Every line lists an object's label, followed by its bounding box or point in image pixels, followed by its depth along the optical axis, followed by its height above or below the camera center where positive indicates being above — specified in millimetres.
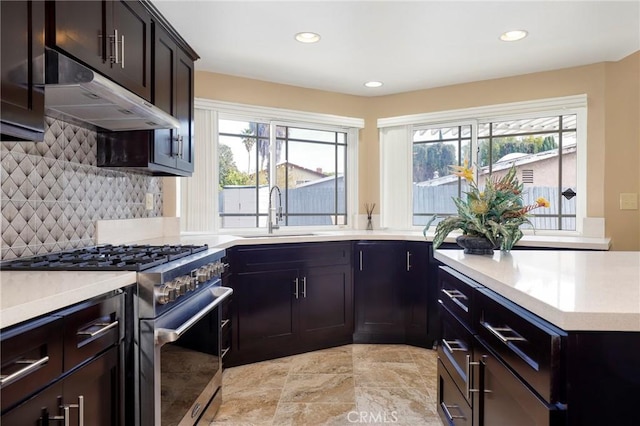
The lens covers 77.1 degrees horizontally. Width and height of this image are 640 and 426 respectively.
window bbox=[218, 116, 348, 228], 3570 +367
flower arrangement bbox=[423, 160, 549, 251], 1880 -6
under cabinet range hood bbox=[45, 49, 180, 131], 1384 +454
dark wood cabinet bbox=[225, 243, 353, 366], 2914 -686
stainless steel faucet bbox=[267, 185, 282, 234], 3592 -25
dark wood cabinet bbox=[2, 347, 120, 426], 968 -520
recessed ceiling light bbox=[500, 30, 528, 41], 2646 +1186
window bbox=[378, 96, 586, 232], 3395 +540
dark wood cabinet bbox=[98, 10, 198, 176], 2195 +491
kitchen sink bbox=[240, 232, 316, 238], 3440 -207
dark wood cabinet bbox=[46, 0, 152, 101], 1435 +721
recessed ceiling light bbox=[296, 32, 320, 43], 2674 +1181
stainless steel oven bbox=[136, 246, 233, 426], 1471 -549
